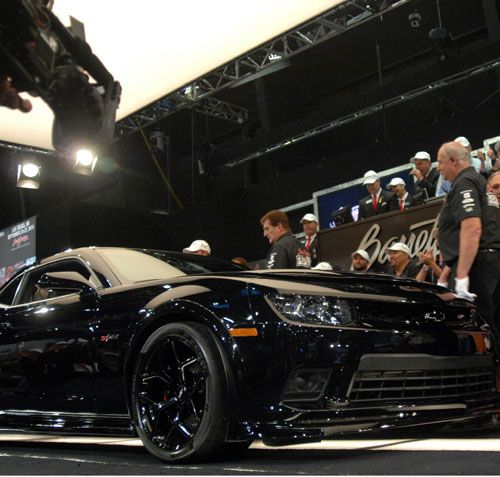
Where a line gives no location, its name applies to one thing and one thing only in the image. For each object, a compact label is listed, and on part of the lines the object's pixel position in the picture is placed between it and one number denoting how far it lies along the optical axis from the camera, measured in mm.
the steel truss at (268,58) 9016
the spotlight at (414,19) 12148
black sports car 2830
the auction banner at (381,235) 6430
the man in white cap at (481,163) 7852
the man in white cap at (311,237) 7543
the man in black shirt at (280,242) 5871
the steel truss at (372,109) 10281
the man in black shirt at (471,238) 4031
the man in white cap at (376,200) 8055
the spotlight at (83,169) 6490
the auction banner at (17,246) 14773
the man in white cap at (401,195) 7953
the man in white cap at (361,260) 6699
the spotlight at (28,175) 13102
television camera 1724
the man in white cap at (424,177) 7801
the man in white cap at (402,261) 6230
